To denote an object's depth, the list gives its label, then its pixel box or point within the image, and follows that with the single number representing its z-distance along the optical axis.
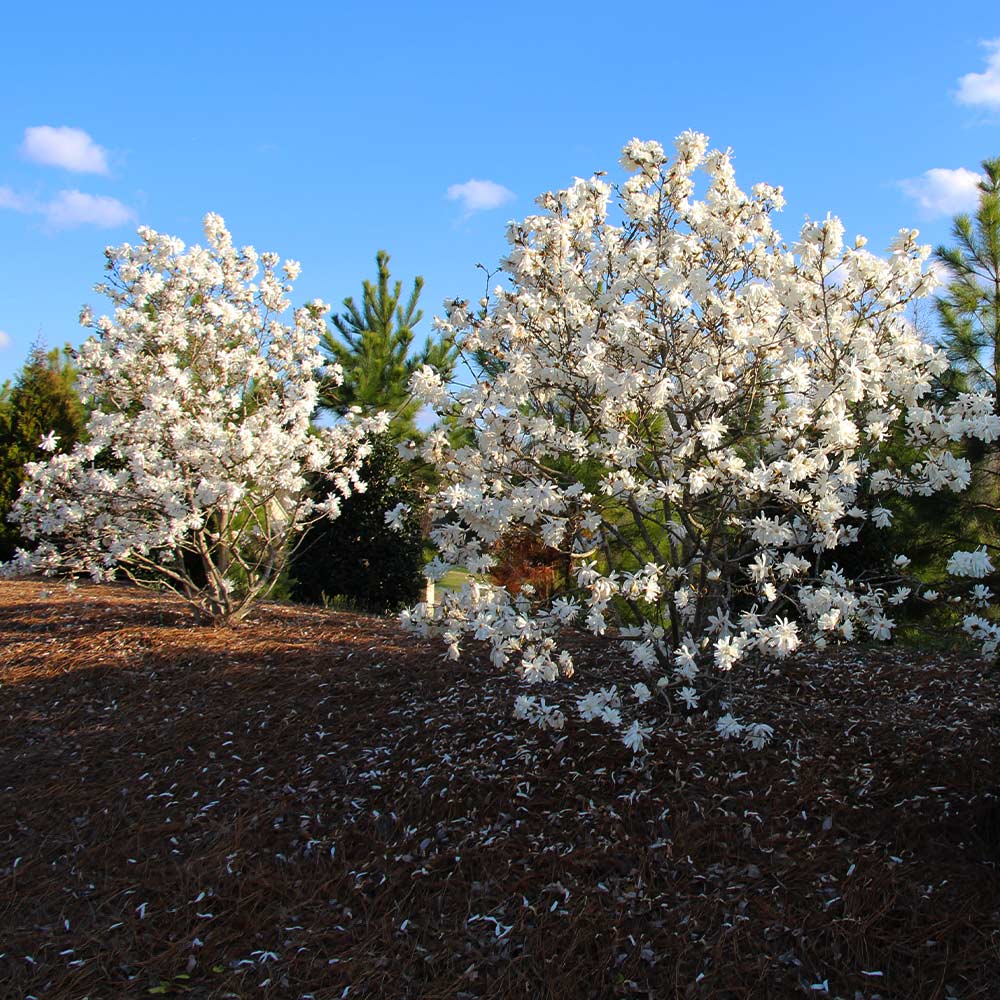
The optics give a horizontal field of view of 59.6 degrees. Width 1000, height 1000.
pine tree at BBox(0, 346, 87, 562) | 13.30
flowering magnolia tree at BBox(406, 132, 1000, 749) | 3.99
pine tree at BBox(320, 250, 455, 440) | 17.05
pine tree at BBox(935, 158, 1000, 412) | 8.63
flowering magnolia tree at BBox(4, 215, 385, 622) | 7.08
